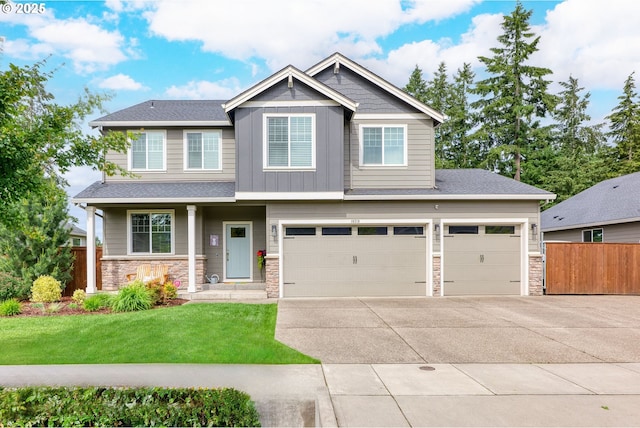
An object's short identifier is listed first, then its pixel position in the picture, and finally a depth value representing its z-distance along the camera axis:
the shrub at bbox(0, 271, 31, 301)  12.65
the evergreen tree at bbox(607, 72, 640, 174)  31.16
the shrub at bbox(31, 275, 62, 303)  12.13
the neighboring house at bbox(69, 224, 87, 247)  25.43
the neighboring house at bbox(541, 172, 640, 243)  16.61
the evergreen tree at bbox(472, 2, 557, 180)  29.25
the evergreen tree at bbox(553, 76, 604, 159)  37.40
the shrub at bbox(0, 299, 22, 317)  10.34
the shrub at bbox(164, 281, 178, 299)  11.86
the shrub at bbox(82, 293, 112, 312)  10.58
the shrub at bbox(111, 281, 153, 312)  10.41
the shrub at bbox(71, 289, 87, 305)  11.57
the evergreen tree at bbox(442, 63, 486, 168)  31.95
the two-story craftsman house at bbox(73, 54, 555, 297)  12.87
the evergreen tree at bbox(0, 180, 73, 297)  12.91
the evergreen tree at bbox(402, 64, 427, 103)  36.28
